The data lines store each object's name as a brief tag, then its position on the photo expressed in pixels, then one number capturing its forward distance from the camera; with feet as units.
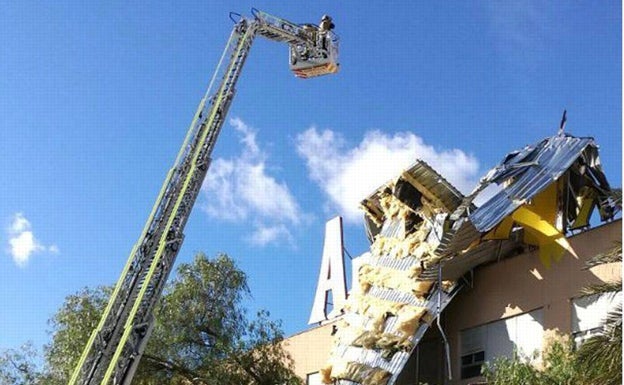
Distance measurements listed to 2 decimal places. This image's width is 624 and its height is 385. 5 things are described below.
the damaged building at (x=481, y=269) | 76.84
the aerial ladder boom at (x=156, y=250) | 67.21
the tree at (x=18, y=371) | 103.35
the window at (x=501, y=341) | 78.18
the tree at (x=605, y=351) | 45.29
